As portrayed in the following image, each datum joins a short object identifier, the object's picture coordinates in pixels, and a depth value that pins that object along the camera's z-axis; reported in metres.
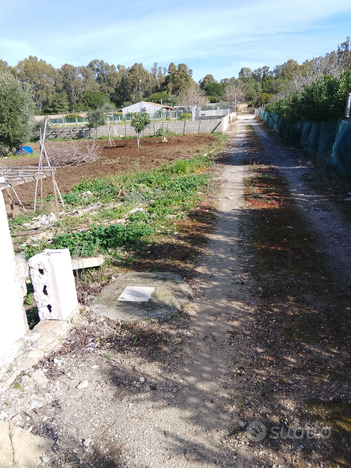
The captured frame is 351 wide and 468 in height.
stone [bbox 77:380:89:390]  3.07
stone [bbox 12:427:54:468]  2.40
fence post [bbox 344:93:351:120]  11.79
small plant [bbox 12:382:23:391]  2.98
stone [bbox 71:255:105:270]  5.09
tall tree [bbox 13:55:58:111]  86.92
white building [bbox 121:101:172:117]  59.47
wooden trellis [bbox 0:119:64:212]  8.23
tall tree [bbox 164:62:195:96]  82.69
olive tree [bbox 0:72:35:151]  23.17
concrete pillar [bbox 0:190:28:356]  3.10
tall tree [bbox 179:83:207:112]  66.03
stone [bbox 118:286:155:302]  4.45
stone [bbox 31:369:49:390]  3.06
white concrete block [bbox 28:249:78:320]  3.59
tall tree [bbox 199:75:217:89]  113.84
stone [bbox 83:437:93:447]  2.52
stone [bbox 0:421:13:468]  2.37
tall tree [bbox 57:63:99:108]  88.69
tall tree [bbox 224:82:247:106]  80.76
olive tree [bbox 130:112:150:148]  24.12
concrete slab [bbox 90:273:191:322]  4.13
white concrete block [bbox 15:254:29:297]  3.32
